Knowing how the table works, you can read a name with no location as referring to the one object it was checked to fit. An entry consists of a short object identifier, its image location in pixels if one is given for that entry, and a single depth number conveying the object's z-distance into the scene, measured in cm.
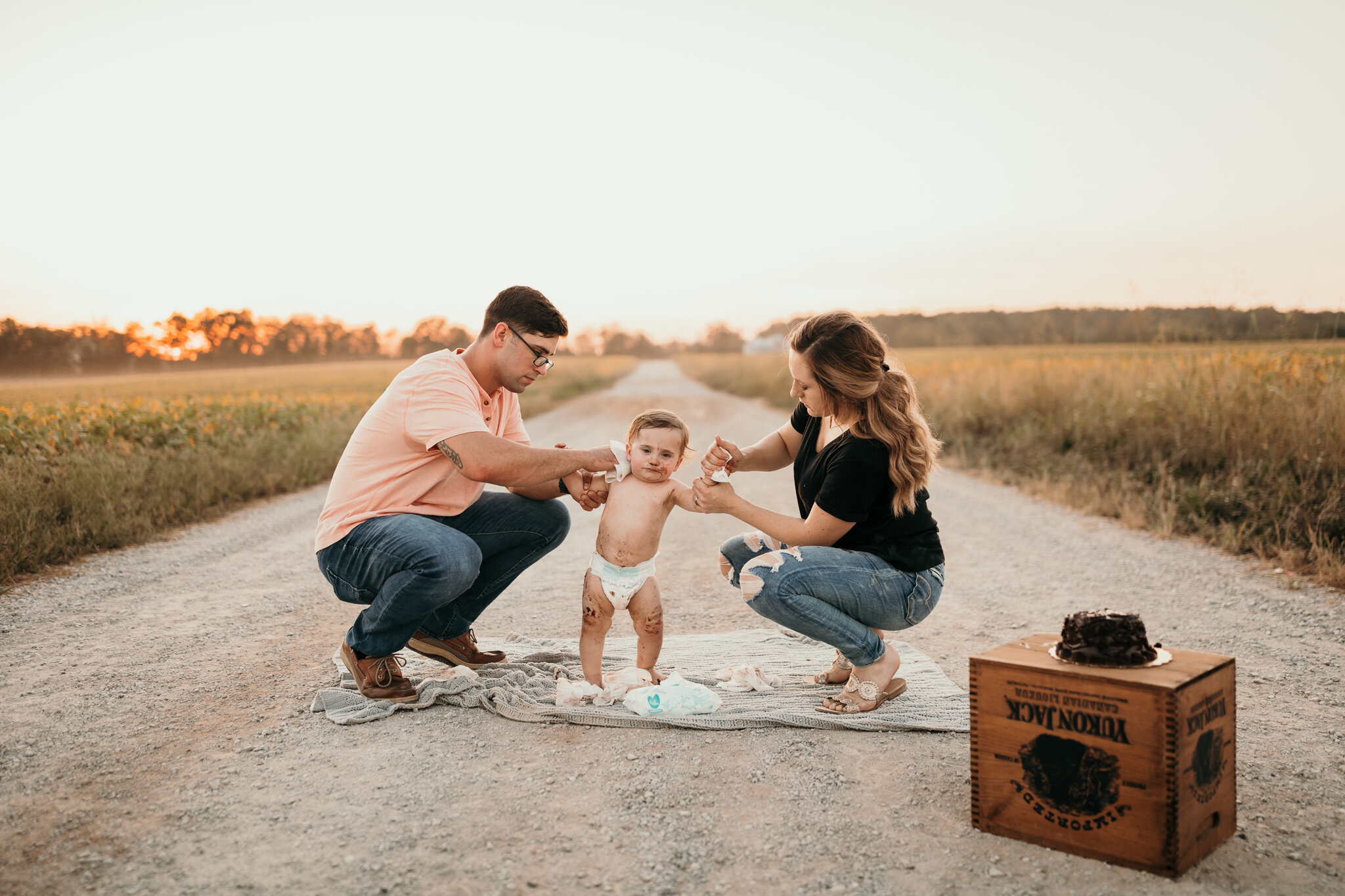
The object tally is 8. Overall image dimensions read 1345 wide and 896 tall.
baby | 364
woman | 333
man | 359
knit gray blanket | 335
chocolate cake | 236
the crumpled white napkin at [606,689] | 354
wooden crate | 217
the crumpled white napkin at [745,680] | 374
